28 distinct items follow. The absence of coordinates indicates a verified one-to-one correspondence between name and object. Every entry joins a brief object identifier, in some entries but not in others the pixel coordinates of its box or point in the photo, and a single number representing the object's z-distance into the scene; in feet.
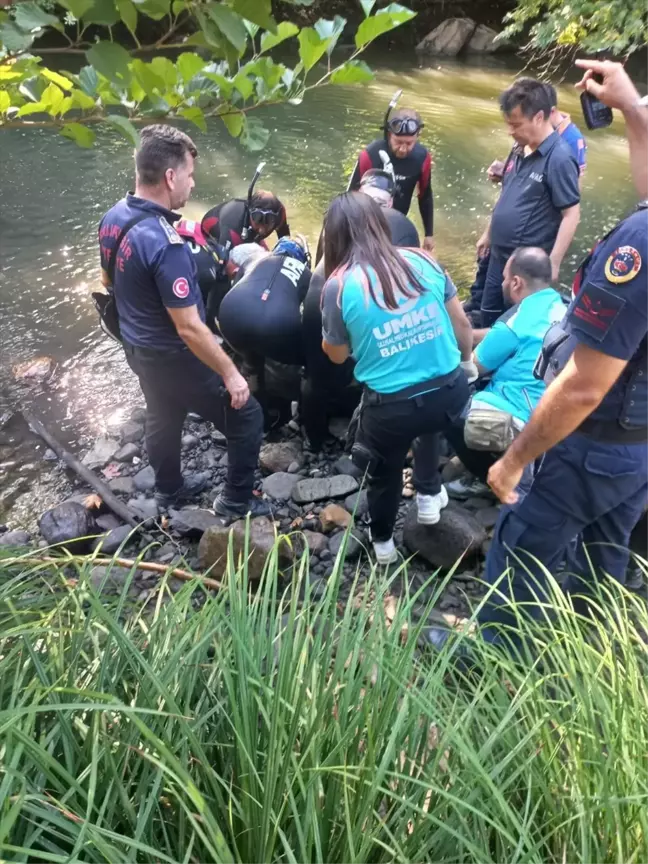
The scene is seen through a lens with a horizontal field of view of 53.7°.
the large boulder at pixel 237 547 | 10.30
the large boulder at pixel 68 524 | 11.74
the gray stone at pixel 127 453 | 14.56
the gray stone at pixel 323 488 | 12.39
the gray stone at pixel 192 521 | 11.57
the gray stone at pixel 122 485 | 13.44
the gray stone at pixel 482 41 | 61.20
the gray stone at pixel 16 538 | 12.01
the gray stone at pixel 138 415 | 15.82
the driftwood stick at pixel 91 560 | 5.91
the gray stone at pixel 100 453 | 14.47
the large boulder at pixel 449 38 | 60.80
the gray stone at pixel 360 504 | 12.00
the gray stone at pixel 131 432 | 15.14
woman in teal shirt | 8.24
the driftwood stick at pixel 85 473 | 12.46
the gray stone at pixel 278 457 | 13.51
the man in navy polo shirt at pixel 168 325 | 9.53
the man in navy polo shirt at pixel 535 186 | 11.73
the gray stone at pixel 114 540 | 11.80
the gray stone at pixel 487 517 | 11.45
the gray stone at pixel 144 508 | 12.53
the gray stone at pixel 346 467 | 12.98
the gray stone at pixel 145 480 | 13.51
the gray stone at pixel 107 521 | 12.38
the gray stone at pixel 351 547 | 10.95
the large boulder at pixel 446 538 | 10.57
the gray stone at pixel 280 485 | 12.75
